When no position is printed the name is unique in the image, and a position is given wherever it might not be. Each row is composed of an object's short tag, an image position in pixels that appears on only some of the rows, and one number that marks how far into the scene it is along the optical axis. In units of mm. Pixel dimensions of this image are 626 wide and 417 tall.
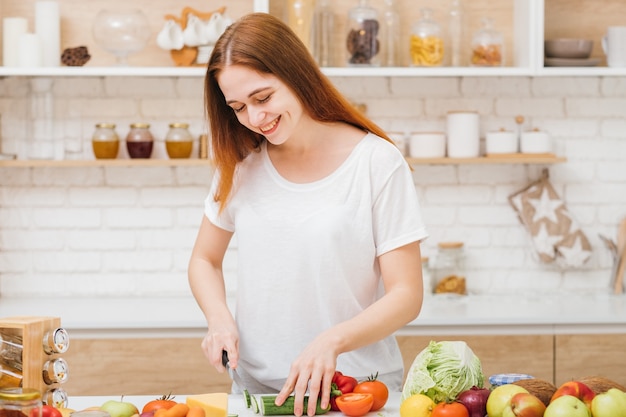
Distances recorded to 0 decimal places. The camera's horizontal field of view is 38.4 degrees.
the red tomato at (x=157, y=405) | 1725
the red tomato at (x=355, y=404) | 1796
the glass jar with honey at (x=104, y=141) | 3701
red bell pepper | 1854
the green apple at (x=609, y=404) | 1543
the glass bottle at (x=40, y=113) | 3807
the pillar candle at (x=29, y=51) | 3564
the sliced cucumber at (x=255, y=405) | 1859
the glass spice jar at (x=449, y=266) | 3787
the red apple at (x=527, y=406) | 1604
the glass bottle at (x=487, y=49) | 3660
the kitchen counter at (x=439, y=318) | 3299
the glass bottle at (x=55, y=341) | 1789
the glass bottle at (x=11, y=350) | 1760
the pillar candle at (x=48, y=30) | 3660
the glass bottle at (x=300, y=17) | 3566
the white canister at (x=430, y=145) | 3742
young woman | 2027
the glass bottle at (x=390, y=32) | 3725
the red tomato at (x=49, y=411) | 1636
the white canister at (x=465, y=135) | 3738
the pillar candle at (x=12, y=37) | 3629
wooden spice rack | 1752
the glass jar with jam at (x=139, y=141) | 3711
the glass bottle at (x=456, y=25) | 3762
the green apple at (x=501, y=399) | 1649
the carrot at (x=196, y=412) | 1661
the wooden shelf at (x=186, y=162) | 3646
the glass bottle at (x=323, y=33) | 3639
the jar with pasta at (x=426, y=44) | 3643
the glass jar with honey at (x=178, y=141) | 3711
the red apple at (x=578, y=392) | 1617
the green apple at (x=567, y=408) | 1551
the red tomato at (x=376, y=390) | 1836
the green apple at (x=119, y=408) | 1744
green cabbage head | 1759
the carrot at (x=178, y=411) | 1669
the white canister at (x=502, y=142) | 3756
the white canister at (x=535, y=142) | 3762
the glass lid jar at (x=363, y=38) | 3596
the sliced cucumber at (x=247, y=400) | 1885
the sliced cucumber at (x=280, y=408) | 1825
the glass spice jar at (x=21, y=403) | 1469
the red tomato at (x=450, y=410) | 1690
